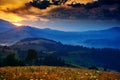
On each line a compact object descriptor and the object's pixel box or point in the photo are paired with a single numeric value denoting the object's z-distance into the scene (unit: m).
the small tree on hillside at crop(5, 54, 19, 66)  106.81
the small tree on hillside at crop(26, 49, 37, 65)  110.81
